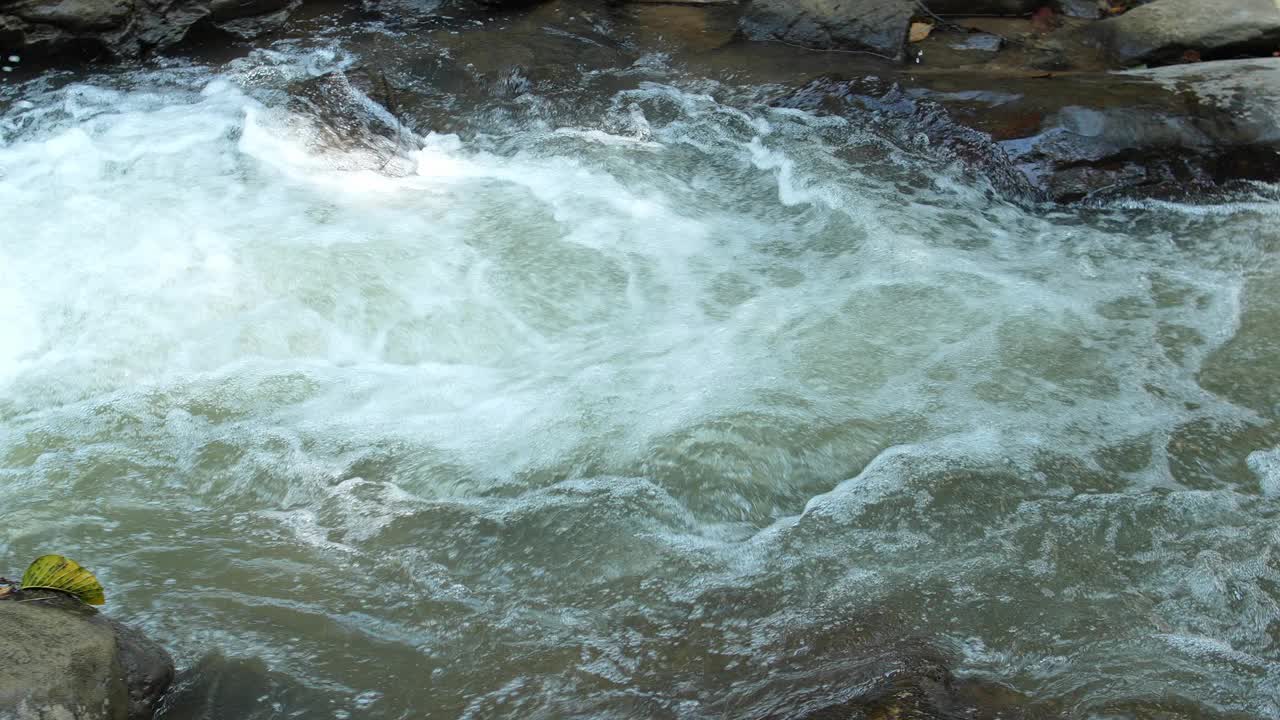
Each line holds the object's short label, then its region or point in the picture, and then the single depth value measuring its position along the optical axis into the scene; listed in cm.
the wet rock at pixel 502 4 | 729
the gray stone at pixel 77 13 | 623
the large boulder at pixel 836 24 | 661
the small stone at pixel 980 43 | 666
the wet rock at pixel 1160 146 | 498
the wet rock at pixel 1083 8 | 717
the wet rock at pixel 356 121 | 537
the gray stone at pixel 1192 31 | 606
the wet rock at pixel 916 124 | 511
